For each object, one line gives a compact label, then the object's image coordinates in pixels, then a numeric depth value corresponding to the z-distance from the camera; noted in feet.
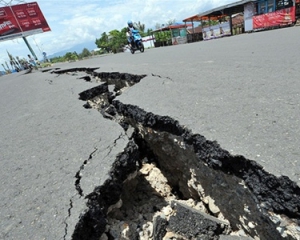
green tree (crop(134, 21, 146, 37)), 173.88
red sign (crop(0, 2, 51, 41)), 85.51
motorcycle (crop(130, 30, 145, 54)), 36.76
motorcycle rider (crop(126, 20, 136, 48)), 36.47
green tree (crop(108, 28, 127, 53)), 182.29
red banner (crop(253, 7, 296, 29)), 40.98
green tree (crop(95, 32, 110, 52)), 188.65
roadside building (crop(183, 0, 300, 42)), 42.06
